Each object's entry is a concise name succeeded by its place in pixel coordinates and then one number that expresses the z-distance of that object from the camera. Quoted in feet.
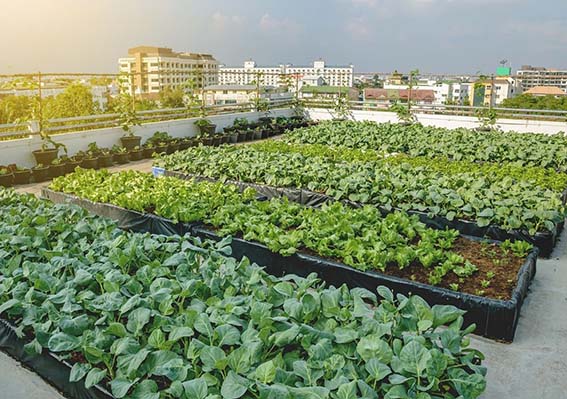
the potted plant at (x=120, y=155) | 30.12
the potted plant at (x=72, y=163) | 26.64
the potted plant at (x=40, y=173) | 25.26
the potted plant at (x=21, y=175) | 24.46
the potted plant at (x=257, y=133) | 40.52
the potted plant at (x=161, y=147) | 32.68
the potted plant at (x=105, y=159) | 28.89
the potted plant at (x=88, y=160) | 27.89
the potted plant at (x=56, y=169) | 25.98
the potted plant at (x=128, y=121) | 32.32
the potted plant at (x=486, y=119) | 39.01
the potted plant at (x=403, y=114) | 43.24
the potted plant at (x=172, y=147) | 33.04
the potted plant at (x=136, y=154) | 31.14
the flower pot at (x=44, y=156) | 26.78
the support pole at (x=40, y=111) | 27.48
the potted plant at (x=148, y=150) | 32.02
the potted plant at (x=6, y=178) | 23.95
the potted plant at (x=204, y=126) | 38.19
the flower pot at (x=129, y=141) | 32.19
